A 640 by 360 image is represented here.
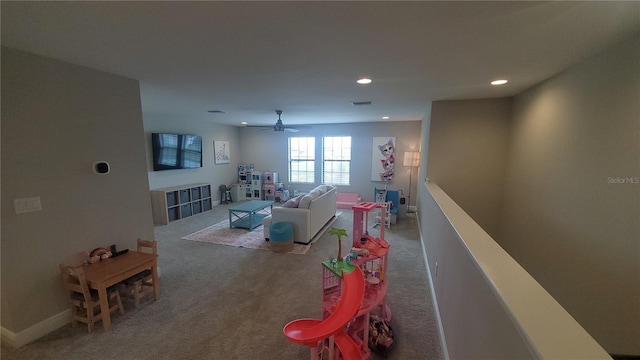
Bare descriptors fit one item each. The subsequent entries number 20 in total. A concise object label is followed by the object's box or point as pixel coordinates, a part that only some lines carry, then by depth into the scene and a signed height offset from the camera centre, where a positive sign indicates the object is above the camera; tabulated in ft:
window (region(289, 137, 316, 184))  24.27 -0.50
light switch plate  6.12 -1.42
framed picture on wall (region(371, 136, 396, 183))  21.09 -0.25
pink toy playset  4.95 -3.71
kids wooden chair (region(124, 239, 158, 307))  7.91 -4.48
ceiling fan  23.72 +2.82
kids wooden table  6.85 -3.65
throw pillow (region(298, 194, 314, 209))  13.34 -2.70
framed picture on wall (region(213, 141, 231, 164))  22.71 +0.14
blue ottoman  12.37 -4.39
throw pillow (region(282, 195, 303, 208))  13.66 -2.84
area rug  12.93 -5.01
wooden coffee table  15.40 -4.37
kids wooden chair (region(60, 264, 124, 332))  6.76 -4.37
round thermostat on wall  7.63 -0.49
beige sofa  13.03 -3.48
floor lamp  18.37 -0.20
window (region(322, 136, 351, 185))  23.00 -0.50
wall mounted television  16.93 +0.15
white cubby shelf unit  16.57 -3.70
